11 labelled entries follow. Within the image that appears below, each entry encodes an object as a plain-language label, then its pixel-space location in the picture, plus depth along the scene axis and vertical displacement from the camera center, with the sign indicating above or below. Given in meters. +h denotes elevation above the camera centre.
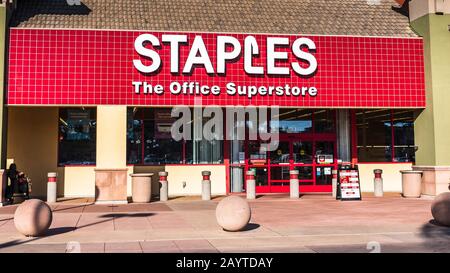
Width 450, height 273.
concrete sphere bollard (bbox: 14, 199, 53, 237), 10.70 -1.21
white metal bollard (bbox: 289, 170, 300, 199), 20.48 -1.09
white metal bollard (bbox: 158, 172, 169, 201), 19.61 -1.07
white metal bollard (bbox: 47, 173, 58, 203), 18.75 -0.95
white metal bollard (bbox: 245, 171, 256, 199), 20.33 -1.07
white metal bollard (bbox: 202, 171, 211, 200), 19.80 -1.02
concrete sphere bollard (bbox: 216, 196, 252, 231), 11.41 -1.24
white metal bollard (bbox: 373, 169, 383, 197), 20.78 -1.10
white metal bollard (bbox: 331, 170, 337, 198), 20.30 -1.08
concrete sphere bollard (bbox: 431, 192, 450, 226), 12.10 -1.26
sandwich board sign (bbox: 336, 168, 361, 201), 19.11 -1.00
